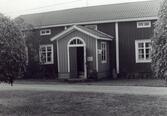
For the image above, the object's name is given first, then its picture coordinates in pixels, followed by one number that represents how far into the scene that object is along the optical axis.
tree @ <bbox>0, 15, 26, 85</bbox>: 13.04
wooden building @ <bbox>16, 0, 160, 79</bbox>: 25.12
